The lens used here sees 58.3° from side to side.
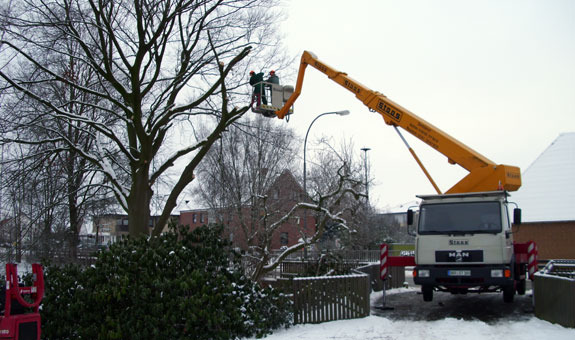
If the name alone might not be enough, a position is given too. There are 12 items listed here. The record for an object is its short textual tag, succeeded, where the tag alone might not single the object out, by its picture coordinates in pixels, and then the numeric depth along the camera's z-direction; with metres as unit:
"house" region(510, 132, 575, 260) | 33.81
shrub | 9.56
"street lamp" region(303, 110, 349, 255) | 21.81
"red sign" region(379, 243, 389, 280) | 14.20
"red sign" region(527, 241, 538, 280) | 13.99
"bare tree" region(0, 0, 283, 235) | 14.04
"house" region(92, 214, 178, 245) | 26.64
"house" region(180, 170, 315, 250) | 26.27
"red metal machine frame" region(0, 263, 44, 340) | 8.47
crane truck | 12.02
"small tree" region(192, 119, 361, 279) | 28.19
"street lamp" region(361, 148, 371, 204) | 36.33
